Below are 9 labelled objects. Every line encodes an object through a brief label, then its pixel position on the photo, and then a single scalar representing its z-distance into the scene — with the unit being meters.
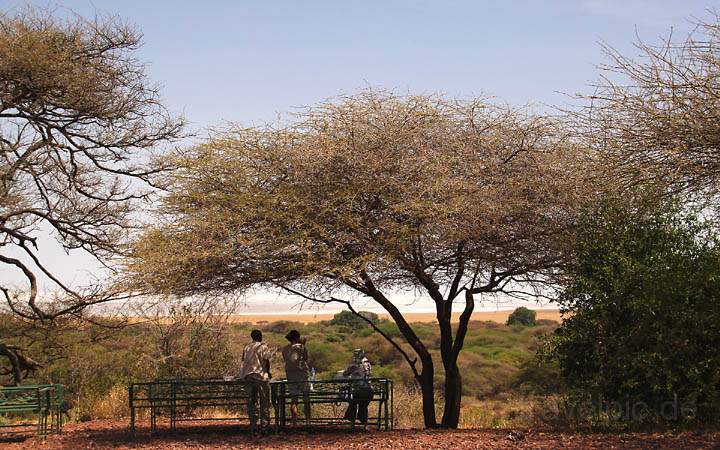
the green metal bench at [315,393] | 13.98
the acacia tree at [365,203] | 13.52
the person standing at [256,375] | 13.97
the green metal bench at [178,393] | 13.88
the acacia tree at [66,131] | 16.20
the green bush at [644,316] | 12.24
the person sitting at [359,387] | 14.08
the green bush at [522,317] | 85.62
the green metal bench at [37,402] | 14.66
